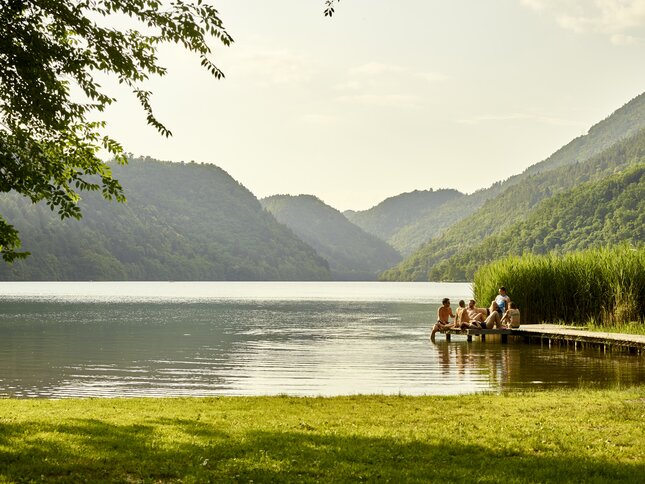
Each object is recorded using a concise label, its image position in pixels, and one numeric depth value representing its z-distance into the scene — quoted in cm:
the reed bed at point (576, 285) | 3172
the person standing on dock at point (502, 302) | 3518
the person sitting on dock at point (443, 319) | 3797
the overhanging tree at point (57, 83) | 970
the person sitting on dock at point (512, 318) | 3434
